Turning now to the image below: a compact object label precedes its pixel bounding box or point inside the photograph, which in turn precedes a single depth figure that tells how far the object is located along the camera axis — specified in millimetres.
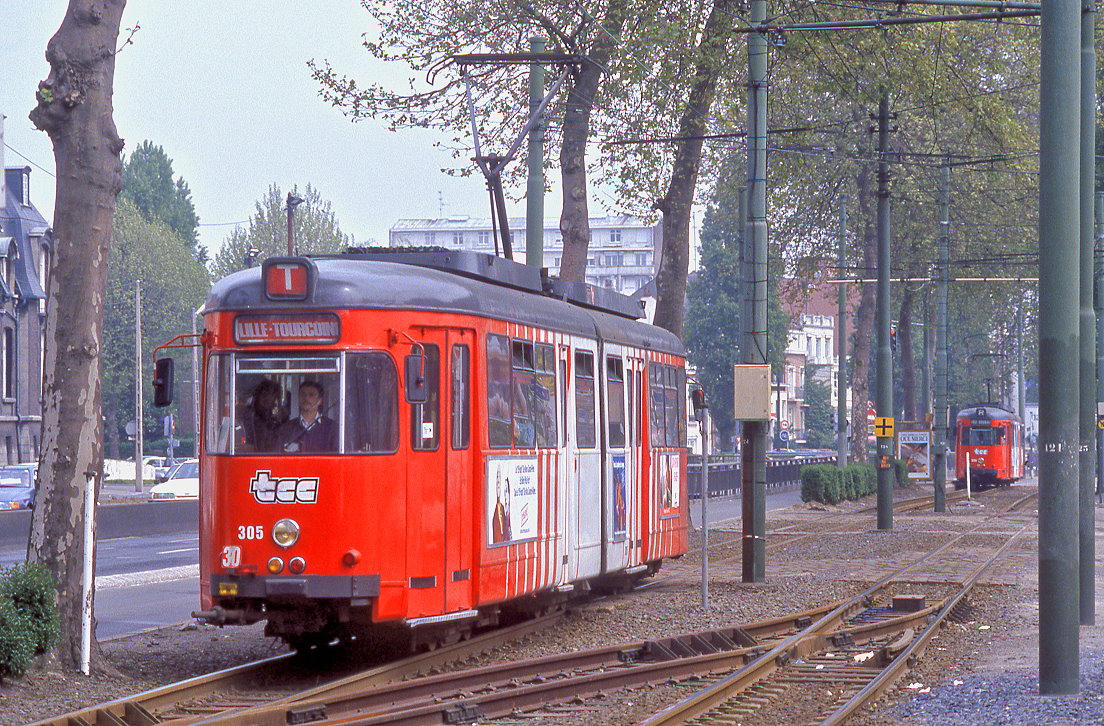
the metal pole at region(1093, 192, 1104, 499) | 28600
